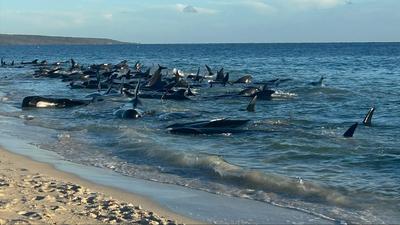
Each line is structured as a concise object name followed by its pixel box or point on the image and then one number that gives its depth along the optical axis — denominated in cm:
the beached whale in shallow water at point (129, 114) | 1998
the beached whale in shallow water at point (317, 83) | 3236
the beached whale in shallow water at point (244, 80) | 3588
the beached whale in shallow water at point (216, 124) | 1645
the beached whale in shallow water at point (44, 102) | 2359
